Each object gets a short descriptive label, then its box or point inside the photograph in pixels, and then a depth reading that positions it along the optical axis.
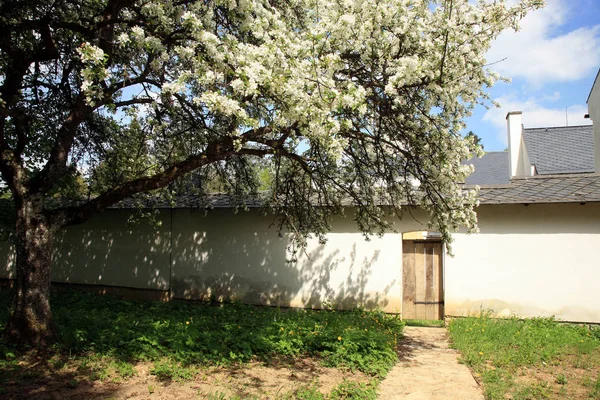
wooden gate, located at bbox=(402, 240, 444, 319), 11.84
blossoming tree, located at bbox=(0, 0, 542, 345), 5.16
